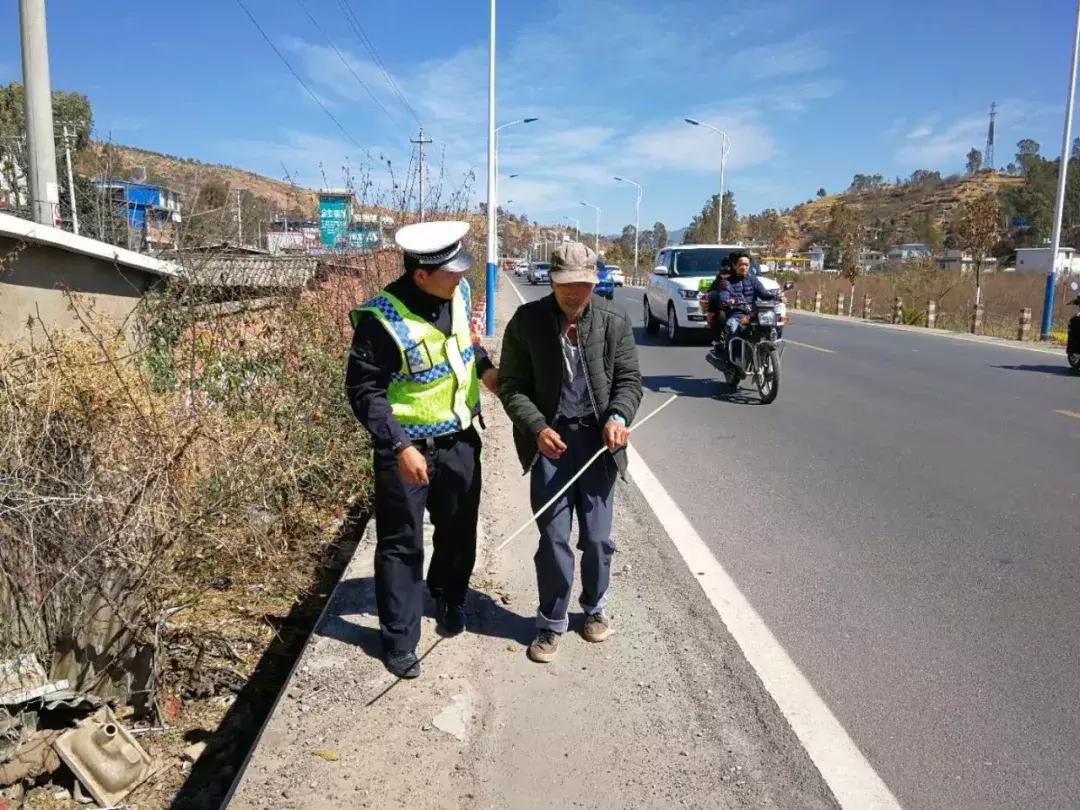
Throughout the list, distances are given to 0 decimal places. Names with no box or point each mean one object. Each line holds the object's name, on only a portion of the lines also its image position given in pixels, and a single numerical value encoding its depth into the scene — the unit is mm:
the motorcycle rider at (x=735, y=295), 10328
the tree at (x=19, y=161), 8781
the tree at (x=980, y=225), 25578
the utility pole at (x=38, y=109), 7223
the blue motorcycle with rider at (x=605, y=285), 30938
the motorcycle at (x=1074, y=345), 12750
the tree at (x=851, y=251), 34000
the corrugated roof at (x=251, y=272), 6805
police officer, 3213
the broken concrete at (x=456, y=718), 3031
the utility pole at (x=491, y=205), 17500
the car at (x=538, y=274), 52969
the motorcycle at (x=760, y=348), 9922
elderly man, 3555
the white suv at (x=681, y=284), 16000
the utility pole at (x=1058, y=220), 19452
